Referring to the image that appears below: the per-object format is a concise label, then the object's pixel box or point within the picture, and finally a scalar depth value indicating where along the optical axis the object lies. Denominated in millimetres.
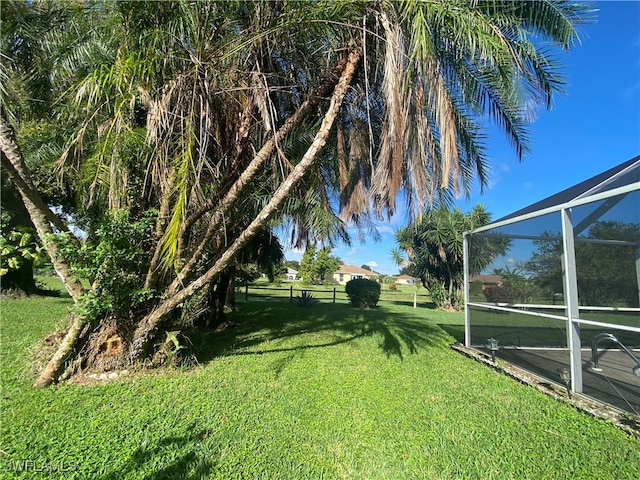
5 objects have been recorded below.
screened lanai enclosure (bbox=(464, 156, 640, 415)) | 4383
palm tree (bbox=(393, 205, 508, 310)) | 18484
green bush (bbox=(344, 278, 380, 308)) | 16531
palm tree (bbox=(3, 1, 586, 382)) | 3951
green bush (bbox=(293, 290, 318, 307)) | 15648
